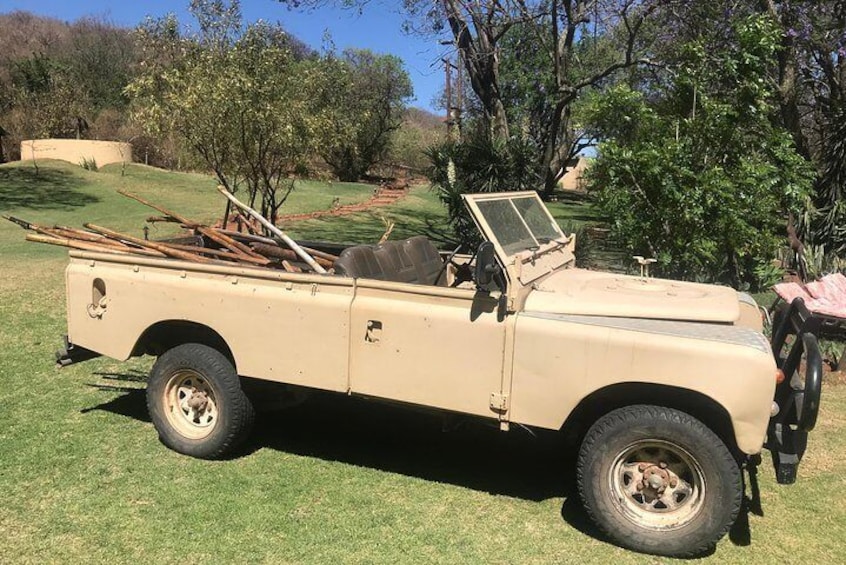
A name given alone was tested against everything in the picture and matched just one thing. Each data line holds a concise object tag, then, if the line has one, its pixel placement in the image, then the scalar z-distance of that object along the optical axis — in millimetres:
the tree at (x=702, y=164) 7344
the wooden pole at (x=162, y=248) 4953
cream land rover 3438
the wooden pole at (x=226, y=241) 5316
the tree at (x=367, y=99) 34344
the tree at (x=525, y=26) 13383
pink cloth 7094
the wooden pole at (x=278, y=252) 5129
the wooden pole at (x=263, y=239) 5168
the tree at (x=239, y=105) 11828
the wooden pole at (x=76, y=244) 4965
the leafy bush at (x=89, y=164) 29344
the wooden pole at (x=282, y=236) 4656
